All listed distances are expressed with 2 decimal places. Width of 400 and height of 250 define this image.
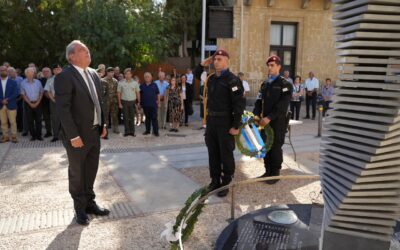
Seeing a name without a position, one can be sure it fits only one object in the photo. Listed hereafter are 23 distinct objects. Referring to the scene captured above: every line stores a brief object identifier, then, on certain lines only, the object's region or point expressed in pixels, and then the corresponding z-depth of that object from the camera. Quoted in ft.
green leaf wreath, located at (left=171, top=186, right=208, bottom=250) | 12.29
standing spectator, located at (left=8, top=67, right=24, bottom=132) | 31.87
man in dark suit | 13.48
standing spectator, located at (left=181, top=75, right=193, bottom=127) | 38.79
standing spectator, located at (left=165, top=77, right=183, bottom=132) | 36.86
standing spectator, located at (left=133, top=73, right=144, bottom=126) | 39.23
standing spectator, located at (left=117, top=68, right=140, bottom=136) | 33.45
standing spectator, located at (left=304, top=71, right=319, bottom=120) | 46.52
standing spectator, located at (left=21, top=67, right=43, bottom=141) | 30.53
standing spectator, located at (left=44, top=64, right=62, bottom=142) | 30.37
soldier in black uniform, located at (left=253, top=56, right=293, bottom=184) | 18.51
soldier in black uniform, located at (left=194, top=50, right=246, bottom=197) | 16.46
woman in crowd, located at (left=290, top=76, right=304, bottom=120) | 43.29
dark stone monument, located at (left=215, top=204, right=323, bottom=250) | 11.32
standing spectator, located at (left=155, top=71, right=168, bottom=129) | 36.66
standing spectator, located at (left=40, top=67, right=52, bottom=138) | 32.14
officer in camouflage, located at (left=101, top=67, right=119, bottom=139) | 34.06
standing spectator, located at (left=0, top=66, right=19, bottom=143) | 29.55
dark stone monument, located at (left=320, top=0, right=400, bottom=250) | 8.10
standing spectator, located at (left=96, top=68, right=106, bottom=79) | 33.75
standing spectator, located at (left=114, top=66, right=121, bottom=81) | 38.63
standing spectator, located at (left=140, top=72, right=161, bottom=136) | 33.24
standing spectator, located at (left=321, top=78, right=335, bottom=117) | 43.21
